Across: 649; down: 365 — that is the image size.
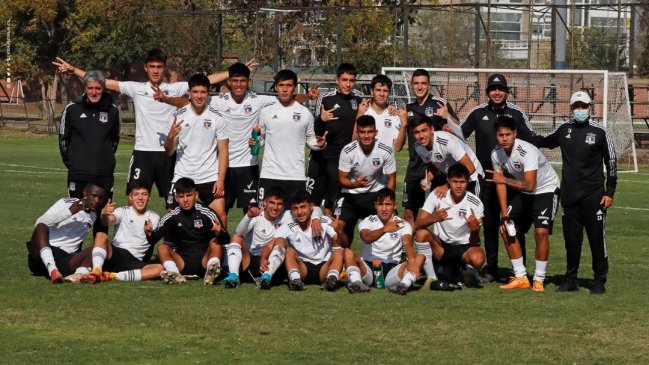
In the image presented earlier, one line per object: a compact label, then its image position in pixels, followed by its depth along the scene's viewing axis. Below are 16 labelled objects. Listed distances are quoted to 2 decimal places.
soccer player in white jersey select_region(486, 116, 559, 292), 12.71
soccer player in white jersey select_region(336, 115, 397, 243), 13.42
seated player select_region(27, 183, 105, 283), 12.92
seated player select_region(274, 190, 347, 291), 12.71
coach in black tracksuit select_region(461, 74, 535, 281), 13.45
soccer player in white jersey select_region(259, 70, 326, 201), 13.81
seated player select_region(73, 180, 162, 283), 12.94
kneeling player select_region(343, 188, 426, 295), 12.48
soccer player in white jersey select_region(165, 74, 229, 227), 13.66
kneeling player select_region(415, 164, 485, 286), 12.86
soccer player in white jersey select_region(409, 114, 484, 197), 13.03
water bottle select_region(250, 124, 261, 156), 13.98
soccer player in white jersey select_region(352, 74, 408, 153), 13.98
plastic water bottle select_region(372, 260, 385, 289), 12.77
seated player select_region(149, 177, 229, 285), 12.92
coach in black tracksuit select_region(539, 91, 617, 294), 12.48
